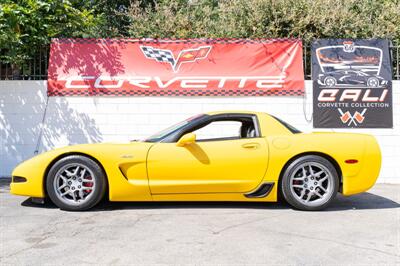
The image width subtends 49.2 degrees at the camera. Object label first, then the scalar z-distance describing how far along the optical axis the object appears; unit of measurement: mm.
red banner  8523
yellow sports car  5383
